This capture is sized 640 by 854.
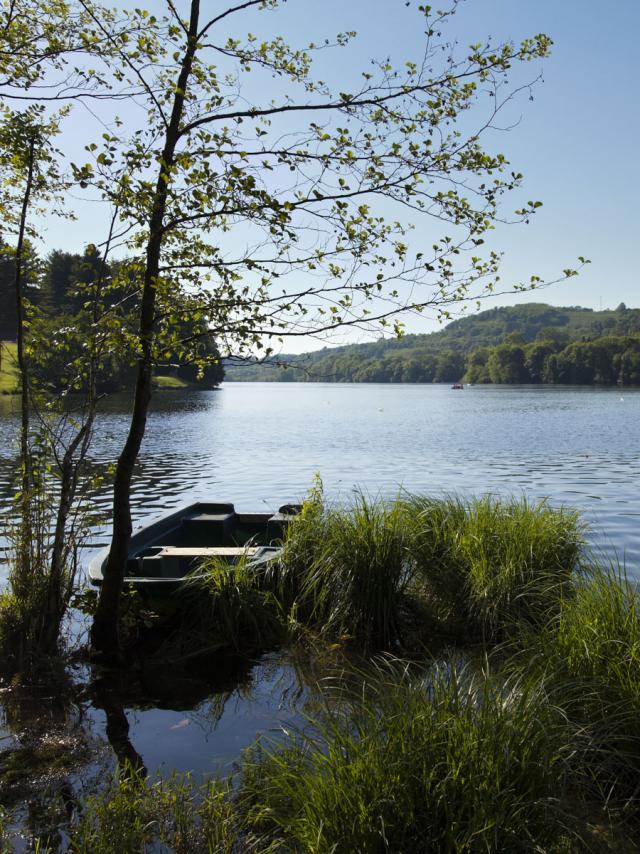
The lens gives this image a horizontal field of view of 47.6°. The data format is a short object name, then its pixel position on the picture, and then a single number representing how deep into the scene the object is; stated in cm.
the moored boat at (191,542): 820
